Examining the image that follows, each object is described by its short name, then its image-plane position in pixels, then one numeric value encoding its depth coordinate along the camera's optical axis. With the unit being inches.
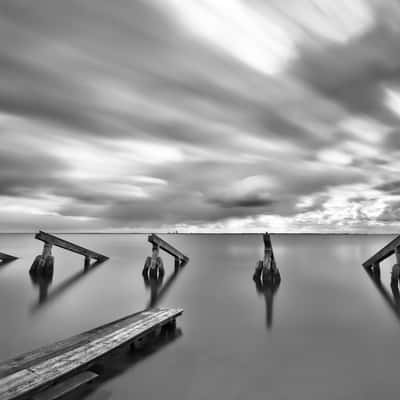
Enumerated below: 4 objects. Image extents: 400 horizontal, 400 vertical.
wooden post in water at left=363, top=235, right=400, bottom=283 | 562.5
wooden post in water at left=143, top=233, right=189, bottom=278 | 680.4
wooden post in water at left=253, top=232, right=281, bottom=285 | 625.9
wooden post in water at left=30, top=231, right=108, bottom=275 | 662.6
